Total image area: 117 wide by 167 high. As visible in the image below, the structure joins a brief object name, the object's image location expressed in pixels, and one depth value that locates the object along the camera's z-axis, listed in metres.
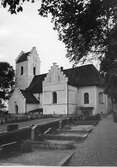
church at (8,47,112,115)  58.44
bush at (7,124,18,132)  20.61
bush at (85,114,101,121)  41.38
